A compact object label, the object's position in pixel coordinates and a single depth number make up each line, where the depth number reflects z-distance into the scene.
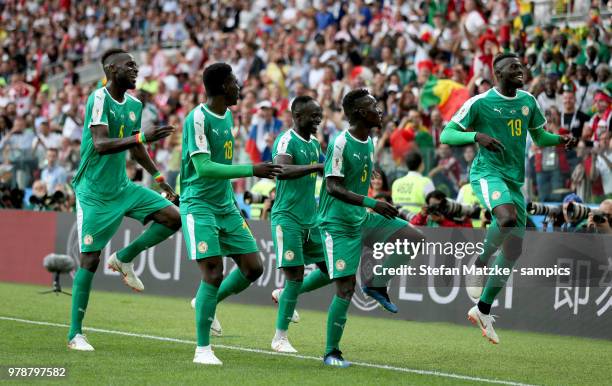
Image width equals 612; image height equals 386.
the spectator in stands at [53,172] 20.88
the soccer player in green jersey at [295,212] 10.88
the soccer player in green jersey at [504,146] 10.74
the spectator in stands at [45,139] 21.78
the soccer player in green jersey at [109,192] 10.46
